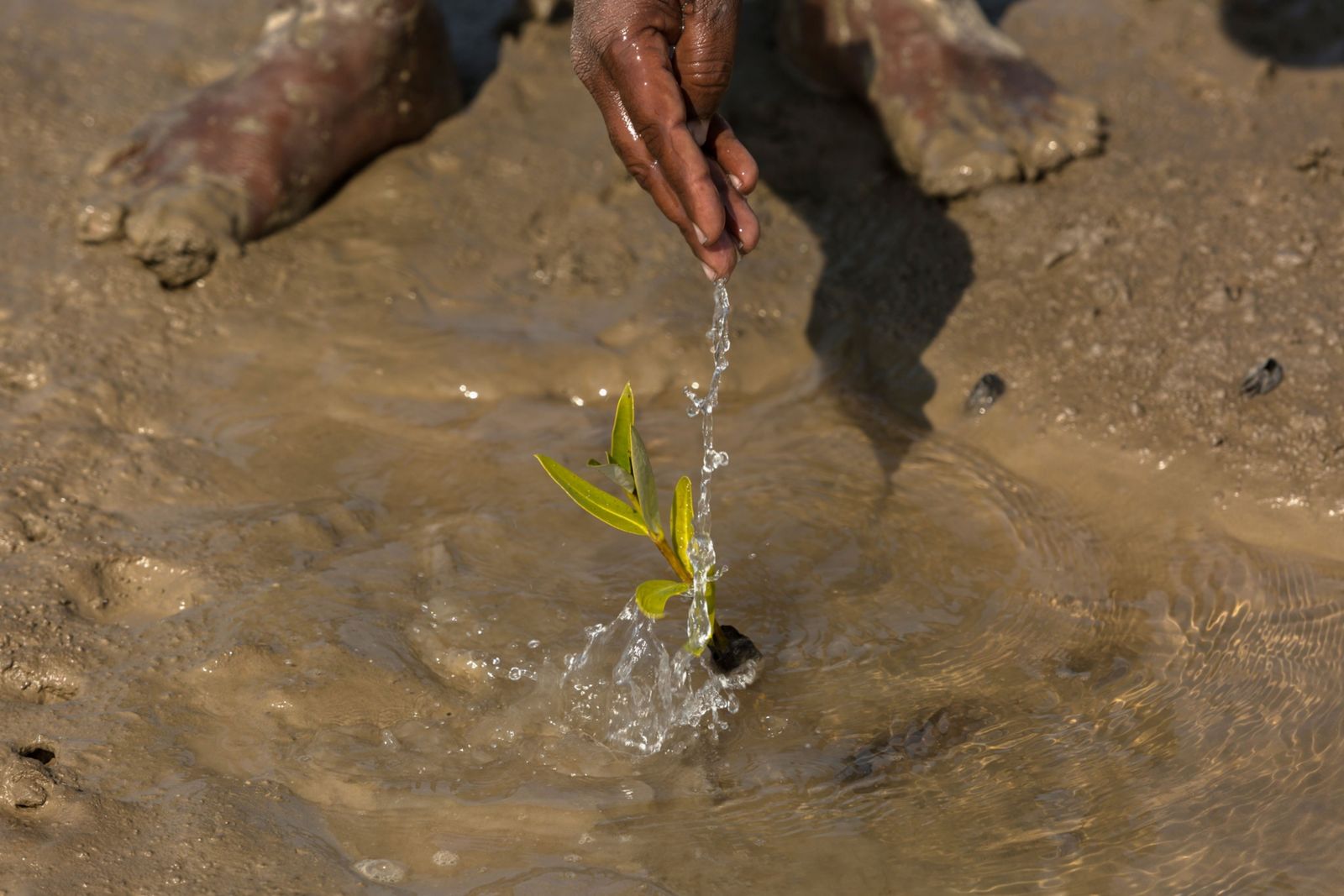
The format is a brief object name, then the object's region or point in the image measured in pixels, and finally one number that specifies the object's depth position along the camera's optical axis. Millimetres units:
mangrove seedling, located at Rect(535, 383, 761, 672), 4316
